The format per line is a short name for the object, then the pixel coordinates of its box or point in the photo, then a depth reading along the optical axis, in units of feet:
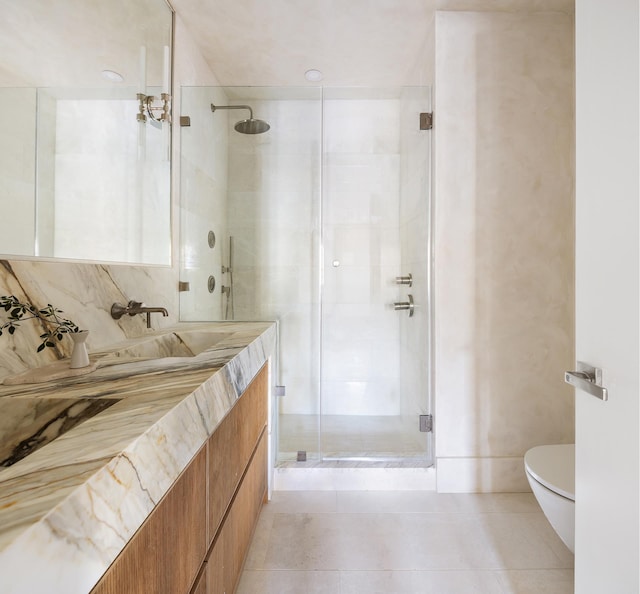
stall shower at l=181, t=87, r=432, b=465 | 7.04
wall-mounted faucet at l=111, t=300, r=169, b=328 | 4.66
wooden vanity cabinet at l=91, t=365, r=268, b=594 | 1.90
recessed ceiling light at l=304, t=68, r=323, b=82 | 8.07
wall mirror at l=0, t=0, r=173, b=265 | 3.15
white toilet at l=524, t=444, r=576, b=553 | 4.14
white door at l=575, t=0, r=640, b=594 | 2.56
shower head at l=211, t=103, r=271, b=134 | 7.02
